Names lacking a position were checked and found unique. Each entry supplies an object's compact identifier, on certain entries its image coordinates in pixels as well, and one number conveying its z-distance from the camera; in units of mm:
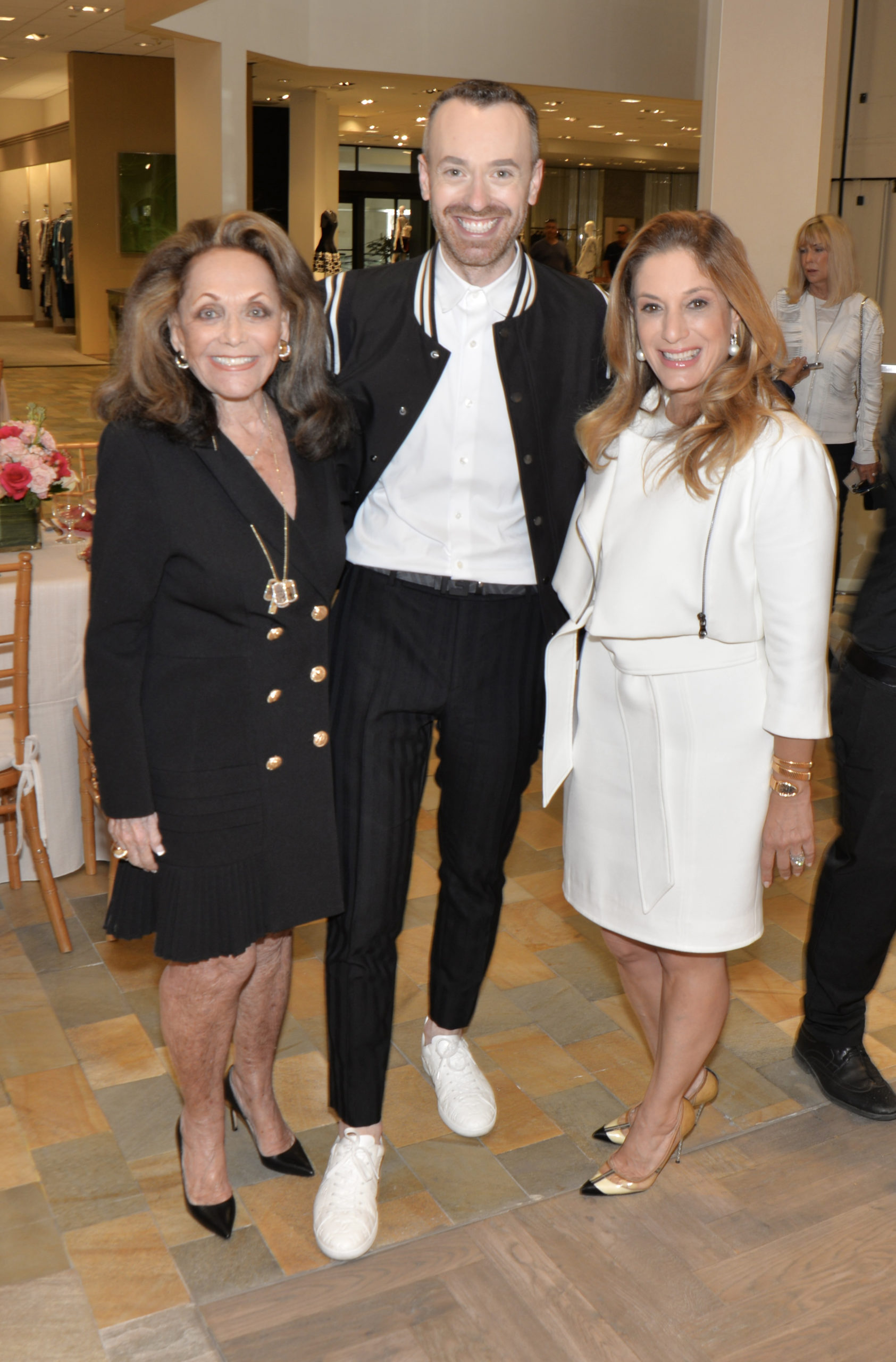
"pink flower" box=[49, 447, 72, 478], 4035
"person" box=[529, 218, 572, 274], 13305
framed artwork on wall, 17891
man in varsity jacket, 2240
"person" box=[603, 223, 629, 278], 16578
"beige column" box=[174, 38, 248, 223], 10523
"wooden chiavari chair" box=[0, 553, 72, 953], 3350
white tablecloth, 3662
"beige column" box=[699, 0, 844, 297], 6031
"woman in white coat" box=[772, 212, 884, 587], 5781
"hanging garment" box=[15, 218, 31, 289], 24828
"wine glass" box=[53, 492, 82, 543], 4207
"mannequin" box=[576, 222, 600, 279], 16875
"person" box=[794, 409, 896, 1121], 2500
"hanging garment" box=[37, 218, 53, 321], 22328
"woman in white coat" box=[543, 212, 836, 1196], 1968
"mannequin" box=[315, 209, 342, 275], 16703
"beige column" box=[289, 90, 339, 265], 16375
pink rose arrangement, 3857
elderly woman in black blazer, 1921
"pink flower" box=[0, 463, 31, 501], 3848
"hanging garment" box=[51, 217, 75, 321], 20484
